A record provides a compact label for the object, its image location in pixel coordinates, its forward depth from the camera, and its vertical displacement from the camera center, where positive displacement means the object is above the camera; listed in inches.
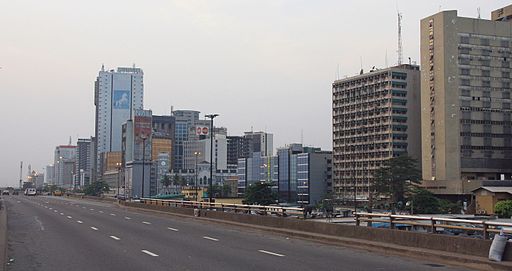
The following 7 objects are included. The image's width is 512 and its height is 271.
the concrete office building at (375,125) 7106.3 +657.8
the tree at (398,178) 4881.9 +39.4
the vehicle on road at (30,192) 6811.0 -132.4
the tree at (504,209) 3618.4 -146.0
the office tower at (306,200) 7751.0 -215.9
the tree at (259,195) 4288.9 -89.2
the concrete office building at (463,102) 6077.8 +807.7
